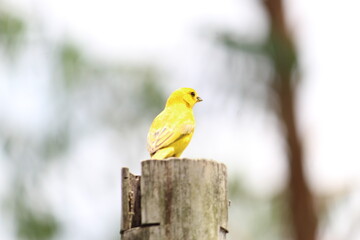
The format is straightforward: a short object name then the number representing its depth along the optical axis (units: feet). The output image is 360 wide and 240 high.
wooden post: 20.24
